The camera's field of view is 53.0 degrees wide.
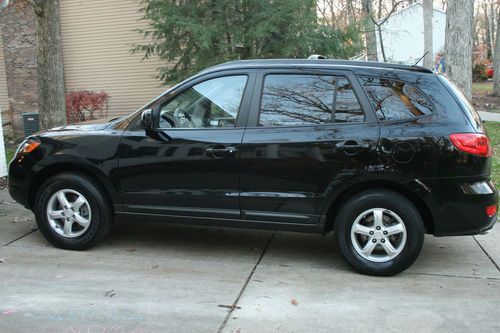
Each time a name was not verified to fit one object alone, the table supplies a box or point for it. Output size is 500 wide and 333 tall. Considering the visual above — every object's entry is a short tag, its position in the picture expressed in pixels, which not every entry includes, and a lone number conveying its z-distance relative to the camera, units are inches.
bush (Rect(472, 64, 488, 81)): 1459.2
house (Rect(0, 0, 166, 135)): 557.3
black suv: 163.5
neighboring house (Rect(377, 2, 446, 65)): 1642.5
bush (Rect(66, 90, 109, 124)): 547.8
